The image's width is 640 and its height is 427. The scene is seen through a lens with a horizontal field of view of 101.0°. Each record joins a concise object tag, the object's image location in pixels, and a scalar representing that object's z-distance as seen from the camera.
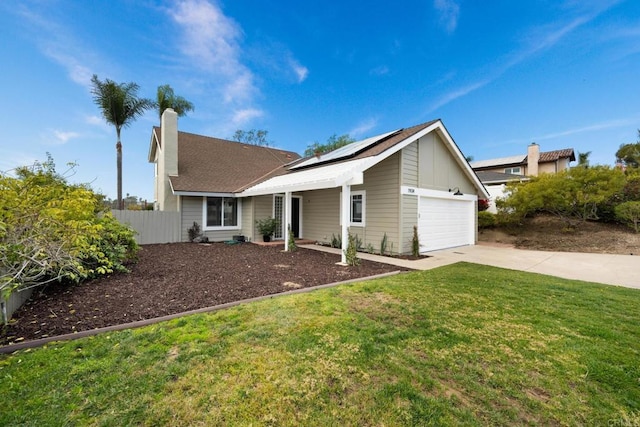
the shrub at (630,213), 12.58
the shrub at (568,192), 13.03
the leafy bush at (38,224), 3.51
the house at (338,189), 10.45
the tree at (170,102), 19.38
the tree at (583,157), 34.61
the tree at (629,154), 29.44
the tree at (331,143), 32.59
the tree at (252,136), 35.37
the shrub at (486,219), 16.62
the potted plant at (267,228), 14.03
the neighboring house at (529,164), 28.20
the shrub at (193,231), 13.69
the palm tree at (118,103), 15.87
